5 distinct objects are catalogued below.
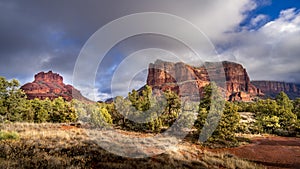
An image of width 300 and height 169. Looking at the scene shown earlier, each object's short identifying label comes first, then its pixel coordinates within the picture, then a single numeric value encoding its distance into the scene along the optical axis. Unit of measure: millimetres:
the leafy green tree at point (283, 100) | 51031
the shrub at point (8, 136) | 12870
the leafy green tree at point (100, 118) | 32062
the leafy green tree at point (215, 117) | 25000
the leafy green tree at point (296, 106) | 46600
